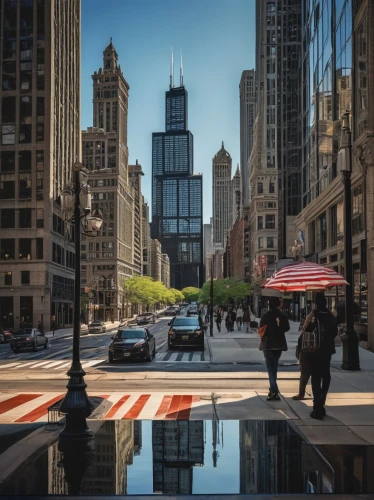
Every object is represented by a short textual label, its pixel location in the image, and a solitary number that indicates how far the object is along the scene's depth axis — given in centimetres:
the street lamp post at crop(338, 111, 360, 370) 1728
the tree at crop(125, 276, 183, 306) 12700
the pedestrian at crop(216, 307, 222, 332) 4860
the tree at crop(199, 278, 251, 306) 10050
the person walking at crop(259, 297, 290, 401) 1140
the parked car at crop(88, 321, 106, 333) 5897
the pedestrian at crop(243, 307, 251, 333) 4388
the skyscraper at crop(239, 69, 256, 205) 17900
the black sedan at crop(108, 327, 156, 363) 2253
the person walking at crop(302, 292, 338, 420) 981
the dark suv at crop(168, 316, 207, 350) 2859
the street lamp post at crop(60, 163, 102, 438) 871
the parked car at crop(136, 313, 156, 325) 6869
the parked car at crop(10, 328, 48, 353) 3256
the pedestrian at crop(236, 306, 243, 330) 5070
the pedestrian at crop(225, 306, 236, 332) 4455
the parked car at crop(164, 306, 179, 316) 10959
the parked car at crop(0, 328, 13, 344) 4581
